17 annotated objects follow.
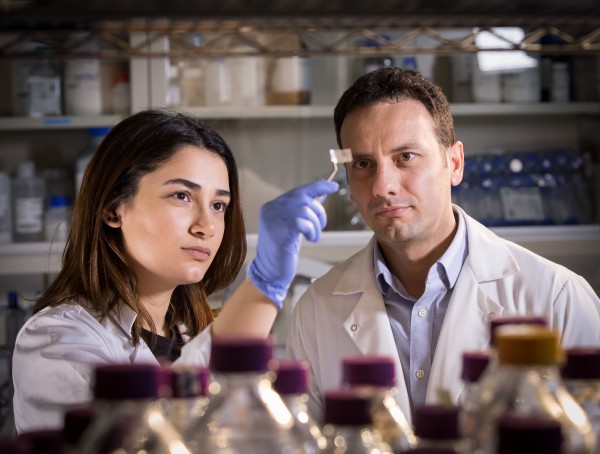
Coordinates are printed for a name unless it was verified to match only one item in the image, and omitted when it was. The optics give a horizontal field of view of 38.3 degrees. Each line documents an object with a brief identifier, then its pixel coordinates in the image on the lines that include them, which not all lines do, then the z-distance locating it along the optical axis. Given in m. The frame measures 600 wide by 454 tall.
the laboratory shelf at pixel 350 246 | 2.79
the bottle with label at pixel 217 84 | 2.88
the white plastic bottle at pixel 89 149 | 2.85
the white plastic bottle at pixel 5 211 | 2.84
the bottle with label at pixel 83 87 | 2.85
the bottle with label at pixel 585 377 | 0.75
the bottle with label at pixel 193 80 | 2.88
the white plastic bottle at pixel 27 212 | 2.84
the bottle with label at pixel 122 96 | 2.86
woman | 1.33
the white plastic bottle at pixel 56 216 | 2.83
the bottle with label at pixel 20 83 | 2.88
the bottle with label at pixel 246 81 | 2.88
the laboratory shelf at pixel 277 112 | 2.81
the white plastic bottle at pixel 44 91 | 2.86
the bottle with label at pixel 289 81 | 2.89
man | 1.63
